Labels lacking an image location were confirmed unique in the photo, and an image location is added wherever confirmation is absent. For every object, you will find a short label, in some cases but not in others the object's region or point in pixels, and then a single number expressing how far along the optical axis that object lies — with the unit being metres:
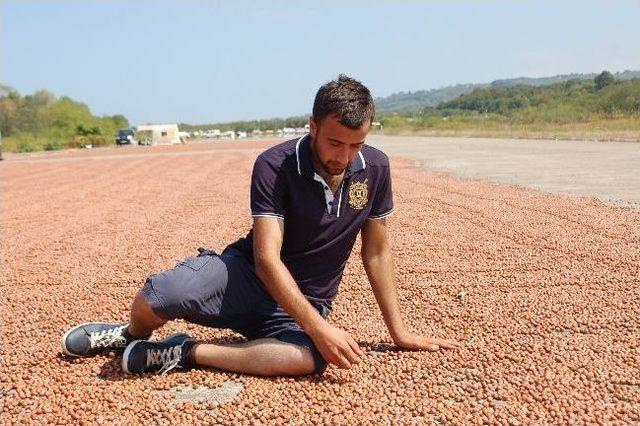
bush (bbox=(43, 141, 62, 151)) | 56.88
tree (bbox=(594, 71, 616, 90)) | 63.38
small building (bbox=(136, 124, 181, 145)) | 70.88
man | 2.98
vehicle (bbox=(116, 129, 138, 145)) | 62.56
